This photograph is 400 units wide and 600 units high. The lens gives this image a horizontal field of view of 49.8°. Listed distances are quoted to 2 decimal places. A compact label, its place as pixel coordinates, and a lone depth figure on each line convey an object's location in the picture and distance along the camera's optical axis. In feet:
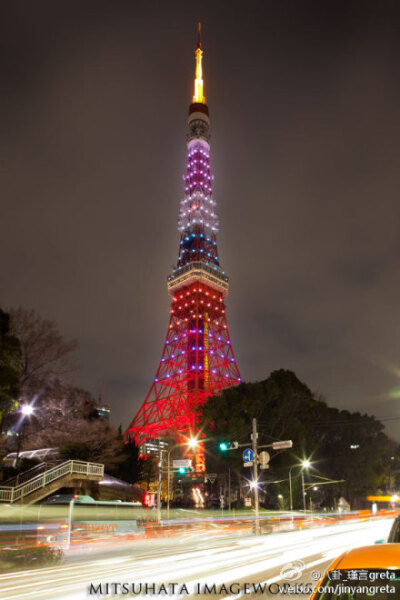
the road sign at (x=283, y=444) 77.82
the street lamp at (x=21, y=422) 100.37
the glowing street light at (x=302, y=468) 156.84
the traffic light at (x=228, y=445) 88.74
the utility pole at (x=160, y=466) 98.90
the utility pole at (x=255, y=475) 84.93
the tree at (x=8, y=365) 73.26
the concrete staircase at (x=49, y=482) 82.23
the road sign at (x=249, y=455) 89.92
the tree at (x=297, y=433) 163.53
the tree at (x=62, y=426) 104.78
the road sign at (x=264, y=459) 83.94
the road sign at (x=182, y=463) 104.58
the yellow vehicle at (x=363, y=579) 10.89
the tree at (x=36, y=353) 101.55
